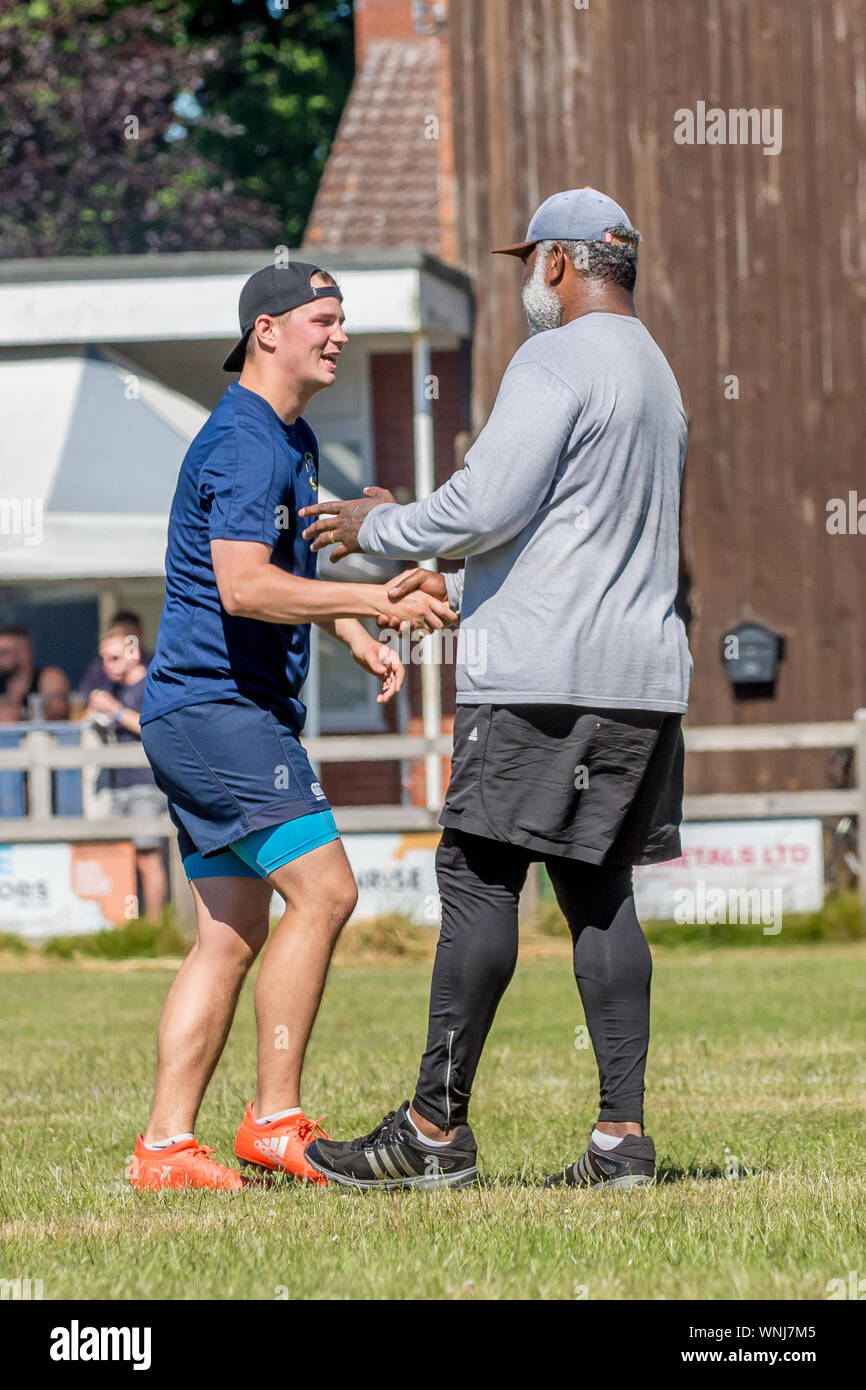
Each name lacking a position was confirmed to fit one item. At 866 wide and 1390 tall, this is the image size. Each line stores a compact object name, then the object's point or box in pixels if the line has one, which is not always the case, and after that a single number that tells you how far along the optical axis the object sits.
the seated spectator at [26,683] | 14.53
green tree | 26.81
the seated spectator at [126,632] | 13.32
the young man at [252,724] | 4.64
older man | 4.29
